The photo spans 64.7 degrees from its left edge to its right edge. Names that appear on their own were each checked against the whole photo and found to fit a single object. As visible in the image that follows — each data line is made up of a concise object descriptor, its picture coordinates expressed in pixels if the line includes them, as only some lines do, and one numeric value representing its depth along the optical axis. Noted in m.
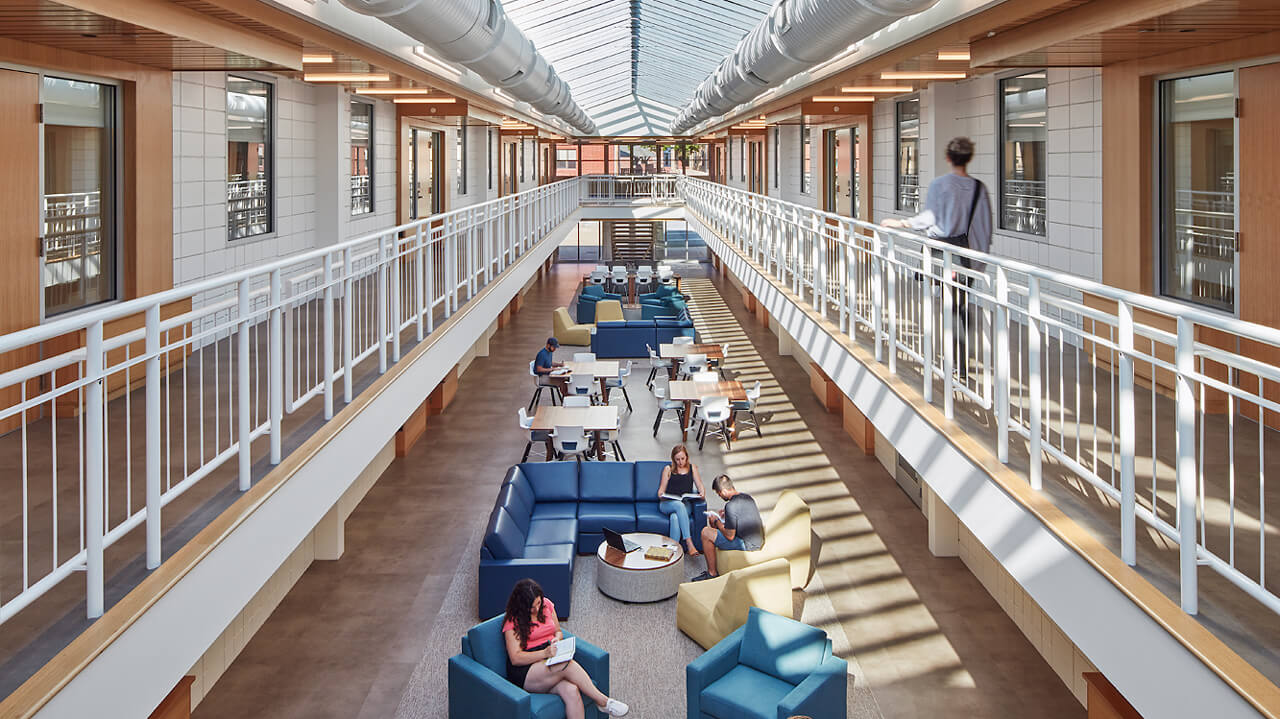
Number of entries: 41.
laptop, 9.75
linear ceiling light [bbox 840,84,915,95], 12.26
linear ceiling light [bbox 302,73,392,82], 10.87
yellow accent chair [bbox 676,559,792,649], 8.41
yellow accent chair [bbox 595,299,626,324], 24.66
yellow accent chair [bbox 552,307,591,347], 22.88
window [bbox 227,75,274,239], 10.54
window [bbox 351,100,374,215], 14.65
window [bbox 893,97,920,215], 14.27
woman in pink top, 7.22
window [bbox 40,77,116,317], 7.19
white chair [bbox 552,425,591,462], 12.89
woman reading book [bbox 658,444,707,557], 10.96
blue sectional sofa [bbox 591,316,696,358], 22.16
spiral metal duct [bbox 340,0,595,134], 6.39
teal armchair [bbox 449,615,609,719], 6.92
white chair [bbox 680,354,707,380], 17.36
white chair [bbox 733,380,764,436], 14.77
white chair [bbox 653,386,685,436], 15.20
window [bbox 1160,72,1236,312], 7.00
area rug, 7.77
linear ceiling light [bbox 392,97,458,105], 15.16
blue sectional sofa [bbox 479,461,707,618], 9.20
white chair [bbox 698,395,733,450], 14.23
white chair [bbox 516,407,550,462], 13.43
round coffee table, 9.63
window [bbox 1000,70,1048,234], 10.29
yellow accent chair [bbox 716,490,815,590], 9.79
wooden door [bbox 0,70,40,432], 6.61
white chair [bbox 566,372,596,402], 15.83
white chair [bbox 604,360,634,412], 16.79
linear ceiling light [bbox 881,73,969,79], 10.55
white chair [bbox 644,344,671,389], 18.61
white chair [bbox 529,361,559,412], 16.80
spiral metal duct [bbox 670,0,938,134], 6.41
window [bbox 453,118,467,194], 22.92
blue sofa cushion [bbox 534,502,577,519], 11.19
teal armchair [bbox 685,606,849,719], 6.88
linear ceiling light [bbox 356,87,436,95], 12.92
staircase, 44.16
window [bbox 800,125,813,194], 22.64
